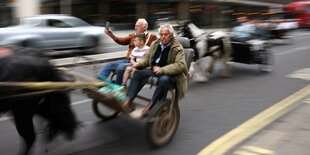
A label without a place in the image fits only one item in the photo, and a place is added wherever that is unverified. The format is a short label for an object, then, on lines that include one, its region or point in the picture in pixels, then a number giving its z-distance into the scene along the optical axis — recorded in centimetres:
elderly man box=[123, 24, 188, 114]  396
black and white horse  746
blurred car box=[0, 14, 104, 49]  988
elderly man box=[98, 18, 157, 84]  466
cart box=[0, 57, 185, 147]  289
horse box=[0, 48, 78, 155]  303
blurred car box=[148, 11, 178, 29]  2478
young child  487
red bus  2386
